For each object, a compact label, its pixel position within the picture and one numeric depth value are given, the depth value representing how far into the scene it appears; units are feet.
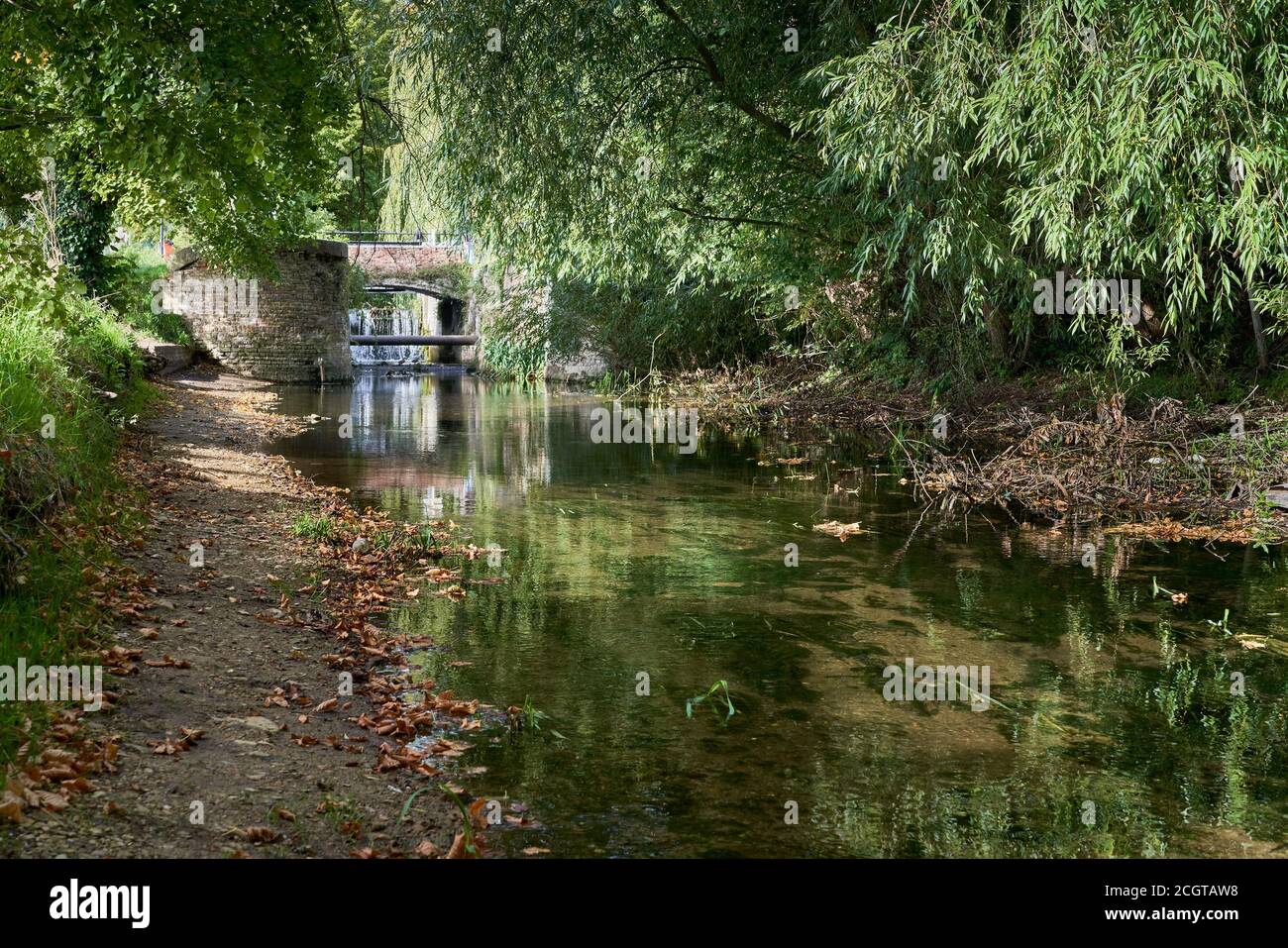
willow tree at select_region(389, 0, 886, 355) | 39.06
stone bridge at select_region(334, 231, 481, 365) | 128.90
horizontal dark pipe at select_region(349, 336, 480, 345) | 134.00
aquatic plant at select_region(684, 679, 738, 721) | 18.86
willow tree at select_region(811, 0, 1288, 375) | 27.27
